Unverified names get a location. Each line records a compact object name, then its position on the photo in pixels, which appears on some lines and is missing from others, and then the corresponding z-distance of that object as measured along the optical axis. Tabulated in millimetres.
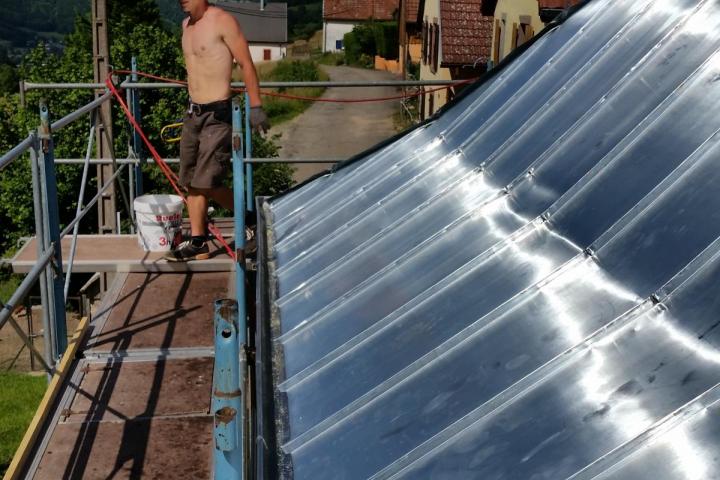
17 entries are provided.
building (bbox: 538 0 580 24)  10453
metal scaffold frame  4789
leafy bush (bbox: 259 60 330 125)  43625
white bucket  7590
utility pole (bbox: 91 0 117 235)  12664
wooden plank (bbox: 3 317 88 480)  4633
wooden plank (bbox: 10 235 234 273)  7402
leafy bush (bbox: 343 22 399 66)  63594
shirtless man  7133
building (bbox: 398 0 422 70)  46562
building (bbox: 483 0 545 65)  14203
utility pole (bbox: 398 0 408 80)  48562
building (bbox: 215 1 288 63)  84000
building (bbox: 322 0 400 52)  78938
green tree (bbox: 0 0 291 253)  18500
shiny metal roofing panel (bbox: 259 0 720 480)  2396
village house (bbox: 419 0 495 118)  22453
